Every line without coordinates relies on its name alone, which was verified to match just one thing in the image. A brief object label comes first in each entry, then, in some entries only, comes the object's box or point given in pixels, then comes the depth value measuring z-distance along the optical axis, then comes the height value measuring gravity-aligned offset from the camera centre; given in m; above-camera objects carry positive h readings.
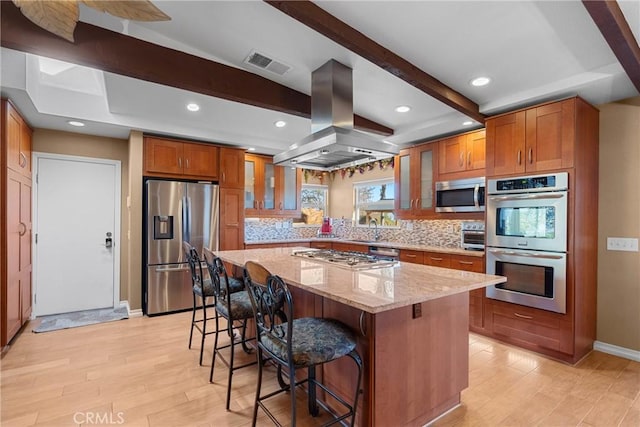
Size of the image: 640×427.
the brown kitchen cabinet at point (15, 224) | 2.91 -0.14
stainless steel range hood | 2.50 +0.72
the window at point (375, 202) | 5.38 +0.20
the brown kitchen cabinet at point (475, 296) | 3.39 -0.89
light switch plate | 2.87 -0.27
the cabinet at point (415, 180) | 4.21 +0.47
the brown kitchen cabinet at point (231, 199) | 4.59 +0.20
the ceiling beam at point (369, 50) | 1.76 +1.11
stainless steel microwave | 3.60 +0.23
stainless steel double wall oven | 2.79 -0.23
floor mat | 3.63 -1.32
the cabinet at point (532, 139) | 2.77 +0.71
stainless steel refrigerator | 4.02 -0.31
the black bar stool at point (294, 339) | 1.57 -0.68
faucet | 5.39 -0.33
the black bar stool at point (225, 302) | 2.23 -0.70
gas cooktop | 2.41 -0.39
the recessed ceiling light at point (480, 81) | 2.71 +1.17
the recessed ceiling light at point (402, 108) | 3.37 +1.14
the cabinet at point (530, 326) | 2.78 -1.05
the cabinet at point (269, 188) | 5.06 +0.41
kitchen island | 1.66 -0.70
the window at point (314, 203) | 6.30 +0.21
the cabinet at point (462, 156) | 3.66 +0.71
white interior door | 3.99 -0.28
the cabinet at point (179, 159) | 4.04 +0.72
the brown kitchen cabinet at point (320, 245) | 5.54 -0.56
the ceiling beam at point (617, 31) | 1.64 +1.06
